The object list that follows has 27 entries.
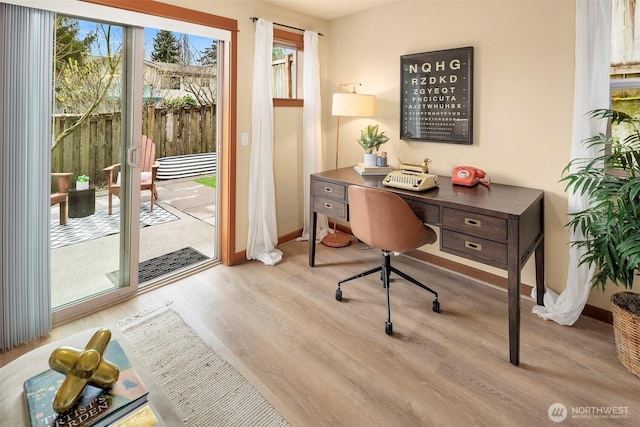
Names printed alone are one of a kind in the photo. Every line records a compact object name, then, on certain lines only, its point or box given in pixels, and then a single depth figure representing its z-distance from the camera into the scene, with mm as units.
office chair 2264
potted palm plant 1781
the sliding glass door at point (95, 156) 2258
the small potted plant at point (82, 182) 2400
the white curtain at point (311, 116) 3648
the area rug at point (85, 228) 2359
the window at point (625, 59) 2155
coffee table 985
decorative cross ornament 953
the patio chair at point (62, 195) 2279
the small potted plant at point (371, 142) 3232
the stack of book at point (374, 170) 3154
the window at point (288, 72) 3623
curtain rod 3113
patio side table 2397
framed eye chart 2859
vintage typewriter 2471
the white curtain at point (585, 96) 2135
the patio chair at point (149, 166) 3896
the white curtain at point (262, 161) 3191
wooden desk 1957
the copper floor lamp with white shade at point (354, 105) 3285
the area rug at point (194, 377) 1624
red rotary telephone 2633
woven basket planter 1839
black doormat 3045
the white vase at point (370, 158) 3225
